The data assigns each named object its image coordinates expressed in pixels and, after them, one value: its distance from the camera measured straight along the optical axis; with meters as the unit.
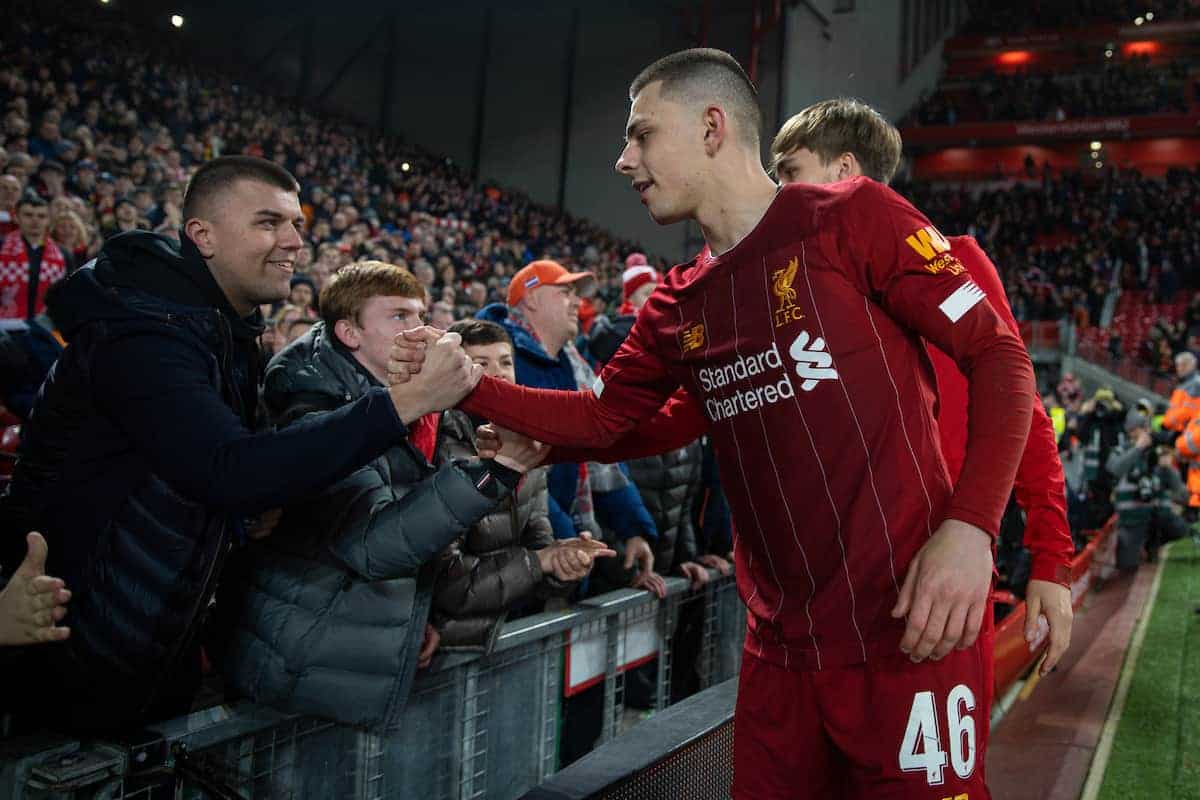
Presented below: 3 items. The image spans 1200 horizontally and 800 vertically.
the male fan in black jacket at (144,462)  1.92
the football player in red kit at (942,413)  1.92
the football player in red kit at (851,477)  1.58
